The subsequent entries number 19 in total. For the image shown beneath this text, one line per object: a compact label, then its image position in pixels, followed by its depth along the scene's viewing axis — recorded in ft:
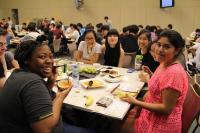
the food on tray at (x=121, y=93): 5.30
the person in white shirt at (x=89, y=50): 9.35
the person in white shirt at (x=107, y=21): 28.25
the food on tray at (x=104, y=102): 4.91
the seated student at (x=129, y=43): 12.07
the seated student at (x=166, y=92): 4.22
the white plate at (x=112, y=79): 6.48
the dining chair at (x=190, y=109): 4.57
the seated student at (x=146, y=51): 7.65
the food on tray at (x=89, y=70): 7.23
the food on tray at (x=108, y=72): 7.20
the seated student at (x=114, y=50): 9.12
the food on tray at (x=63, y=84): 4.68
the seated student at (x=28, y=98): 3.05
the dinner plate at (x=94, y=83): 5.95
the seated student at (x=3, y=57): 5.00
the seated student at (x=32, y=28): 17.22
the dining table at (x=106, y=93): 4.76
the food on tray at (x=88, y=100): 4.94
